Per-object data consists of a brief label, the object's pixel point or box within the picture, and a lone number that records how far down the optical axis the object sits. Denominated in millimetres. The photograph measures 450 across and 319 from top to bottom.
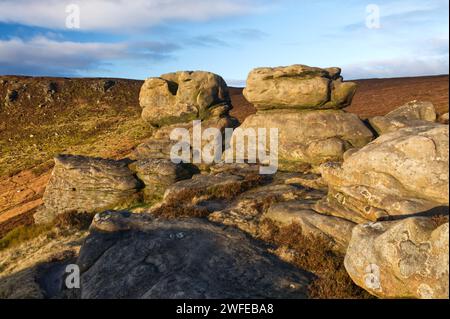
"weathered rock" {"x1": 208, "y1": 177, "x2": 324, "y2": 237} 18762
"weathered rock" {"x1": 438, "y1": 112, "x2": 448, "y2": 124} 31531
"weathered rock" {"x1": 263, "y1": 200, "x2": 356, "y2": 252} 15992
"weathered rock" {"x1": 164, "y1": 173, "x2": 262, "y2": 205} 23203
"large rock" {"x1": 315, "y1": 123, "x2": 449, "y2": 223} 13438
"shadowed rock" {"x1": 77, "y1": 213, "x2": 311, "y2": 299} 12891
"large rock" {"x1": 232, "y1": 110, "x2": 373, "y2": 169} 26719
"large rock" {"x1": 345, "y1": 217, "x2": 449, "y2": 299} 10367
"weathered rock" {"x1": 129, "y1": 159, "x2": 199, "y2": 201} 29484
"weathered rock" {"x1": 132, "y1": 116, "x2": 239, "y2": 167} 34531
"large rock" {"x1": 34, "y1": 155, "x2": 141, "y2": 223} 29531
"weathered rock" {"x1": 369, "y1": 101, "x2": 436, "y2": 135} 29031
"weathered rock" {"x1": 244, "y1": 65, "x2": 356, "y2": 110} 29000
